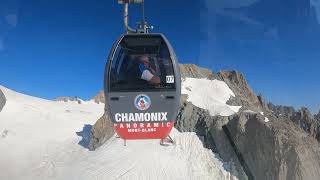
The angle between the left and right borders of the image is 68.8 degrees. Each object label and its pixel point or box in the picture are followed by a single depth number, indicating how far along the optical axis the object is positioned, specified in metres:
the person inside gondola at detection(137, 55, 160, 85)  6.35
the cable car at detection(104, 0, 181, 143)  6.24
